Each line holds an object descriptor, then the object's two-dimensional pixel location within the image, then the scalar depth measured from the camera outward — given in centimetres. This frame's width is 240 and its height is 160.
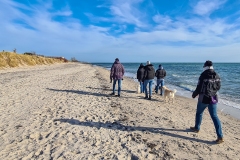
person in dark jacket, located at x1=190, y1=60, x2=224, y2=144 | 463
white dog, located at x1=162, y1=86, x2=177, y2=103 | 940
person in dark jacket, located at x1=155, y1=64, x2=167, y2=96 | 1181
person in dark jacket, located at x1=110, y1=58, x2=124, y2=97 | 1016
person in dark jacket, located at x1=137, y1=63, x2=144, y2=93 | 1170
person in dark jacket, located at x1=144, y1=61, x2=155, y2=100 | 983
